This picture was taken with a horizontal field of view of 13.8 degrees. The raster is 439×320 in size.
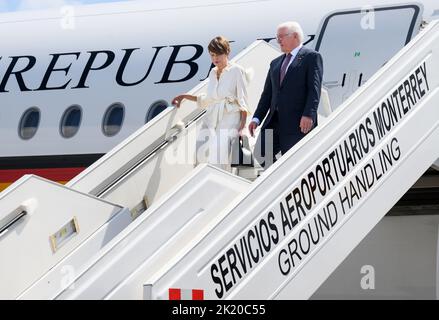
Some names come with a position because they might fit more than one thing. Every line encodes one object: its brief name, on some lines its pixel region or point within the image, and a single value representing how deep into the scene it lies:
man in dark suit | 11.79
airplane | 16.62
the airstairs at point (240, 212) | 9.04
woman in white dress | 12.21
